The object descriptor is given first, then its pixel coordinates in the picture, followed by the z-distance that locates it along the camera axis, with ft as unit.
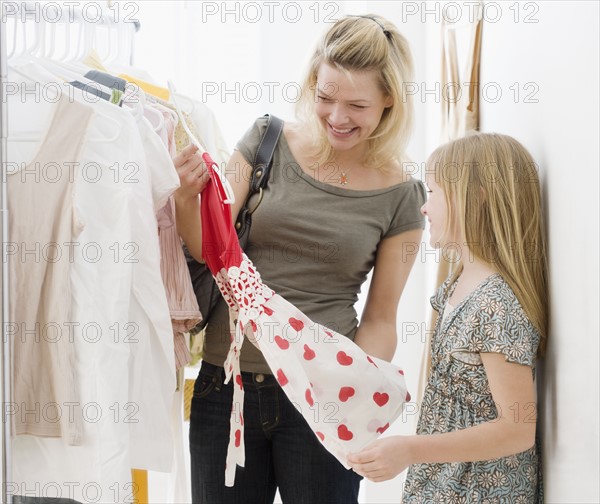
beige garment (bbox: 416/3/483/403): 5.74
